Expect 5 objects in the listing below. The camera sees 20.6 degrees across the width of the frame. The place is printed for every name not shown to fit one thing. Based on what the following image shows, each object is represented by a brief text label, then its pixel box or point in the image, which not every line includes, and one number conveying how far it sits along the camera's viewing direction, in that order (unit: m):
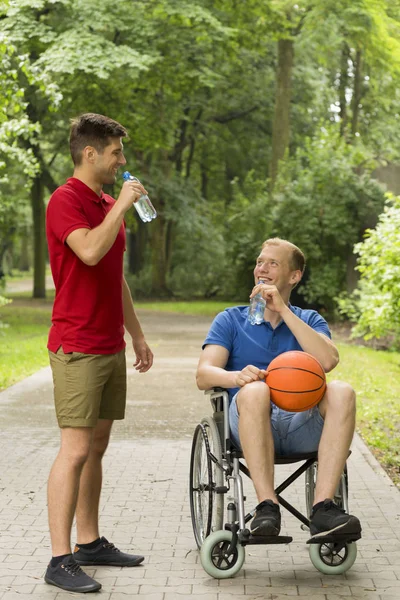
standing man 4.62
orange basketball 4.78
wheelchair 4.75
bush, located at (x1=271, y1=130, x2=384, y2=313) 23.86
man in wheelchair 4.73
